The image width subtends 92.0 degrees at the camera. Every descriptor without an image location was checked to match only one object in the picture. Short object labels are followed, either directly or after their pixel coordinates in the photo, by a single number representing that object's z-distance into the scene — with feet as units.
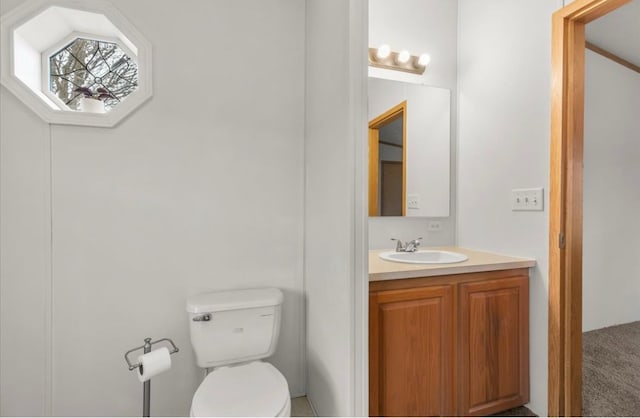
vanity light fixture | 6.64
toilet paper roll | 4.04
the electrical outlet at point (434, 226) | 7.12
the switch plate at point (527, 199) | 5.30
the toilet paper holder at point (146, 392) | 4.26
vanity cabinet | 4.52
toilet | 3.69
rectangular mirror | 6.74
